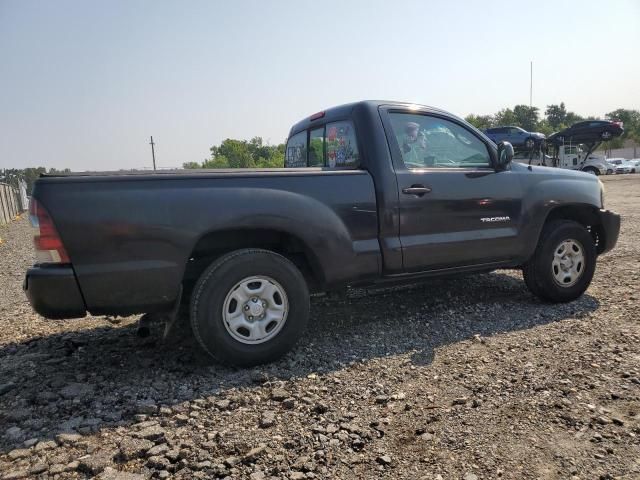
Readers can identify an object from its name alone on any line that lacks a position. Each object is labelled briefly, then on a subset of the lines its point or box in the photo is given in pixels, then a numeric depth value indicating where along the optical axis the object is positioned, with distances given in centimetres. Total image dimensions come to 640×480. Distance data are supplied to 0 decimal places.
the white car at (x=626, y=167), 3900
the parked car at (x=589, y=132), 2086
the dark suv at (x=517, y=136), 2297
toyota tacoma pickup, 290
